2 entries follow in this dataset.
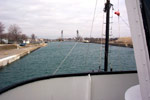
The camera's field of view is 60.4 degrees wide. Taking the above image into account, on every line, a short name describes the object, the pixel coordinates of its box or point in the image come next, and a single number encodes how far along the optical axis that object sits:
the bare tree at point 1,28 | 39.53
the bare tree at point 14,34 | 50.84
